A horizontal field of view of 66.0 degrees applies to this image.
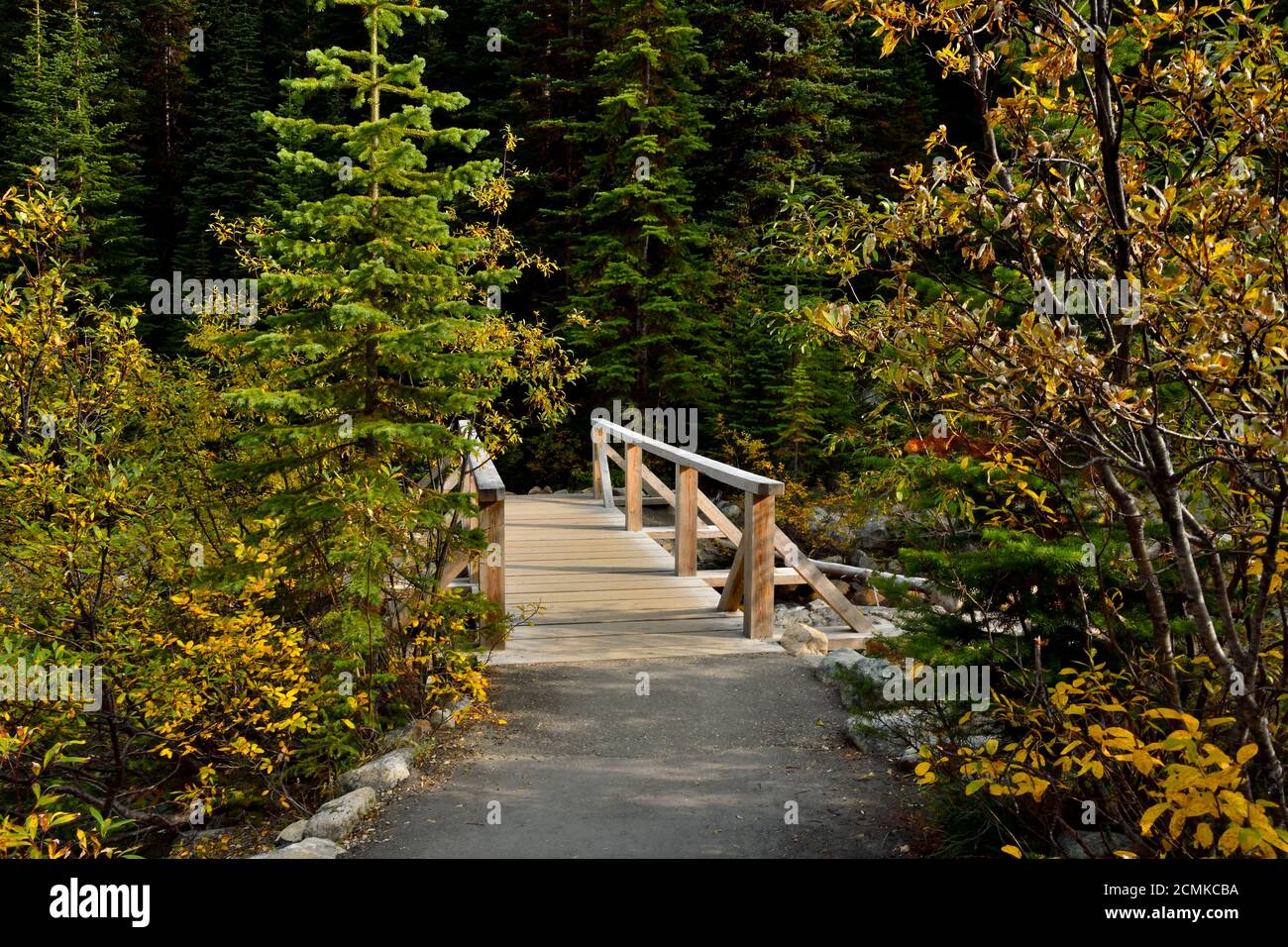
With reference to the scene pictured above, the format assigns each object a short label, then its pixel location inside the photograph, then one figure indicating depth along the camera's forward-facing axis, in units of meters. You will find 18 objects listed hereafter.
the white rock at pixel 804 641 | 6.91
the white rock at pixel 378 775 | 4.81
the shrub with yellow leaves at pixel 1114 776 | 2.38
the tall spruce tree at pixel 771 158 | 20.22
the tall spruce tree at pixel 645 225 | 19.56
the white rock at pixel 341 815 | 4.34
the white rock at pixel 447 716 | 5.67
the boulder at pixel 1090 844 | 3.38
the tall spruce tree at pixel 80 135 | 25.47
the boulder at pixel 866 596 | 13.28
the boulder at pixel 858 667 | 5.23
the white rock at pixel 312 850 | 4.00
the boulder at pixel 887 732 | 4.57
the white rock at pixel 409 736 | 5.36
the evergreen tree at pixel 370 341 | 5.57
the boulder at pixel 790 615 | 10.84
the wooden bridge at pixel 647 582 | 7.06
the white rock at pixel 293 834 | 4.40
